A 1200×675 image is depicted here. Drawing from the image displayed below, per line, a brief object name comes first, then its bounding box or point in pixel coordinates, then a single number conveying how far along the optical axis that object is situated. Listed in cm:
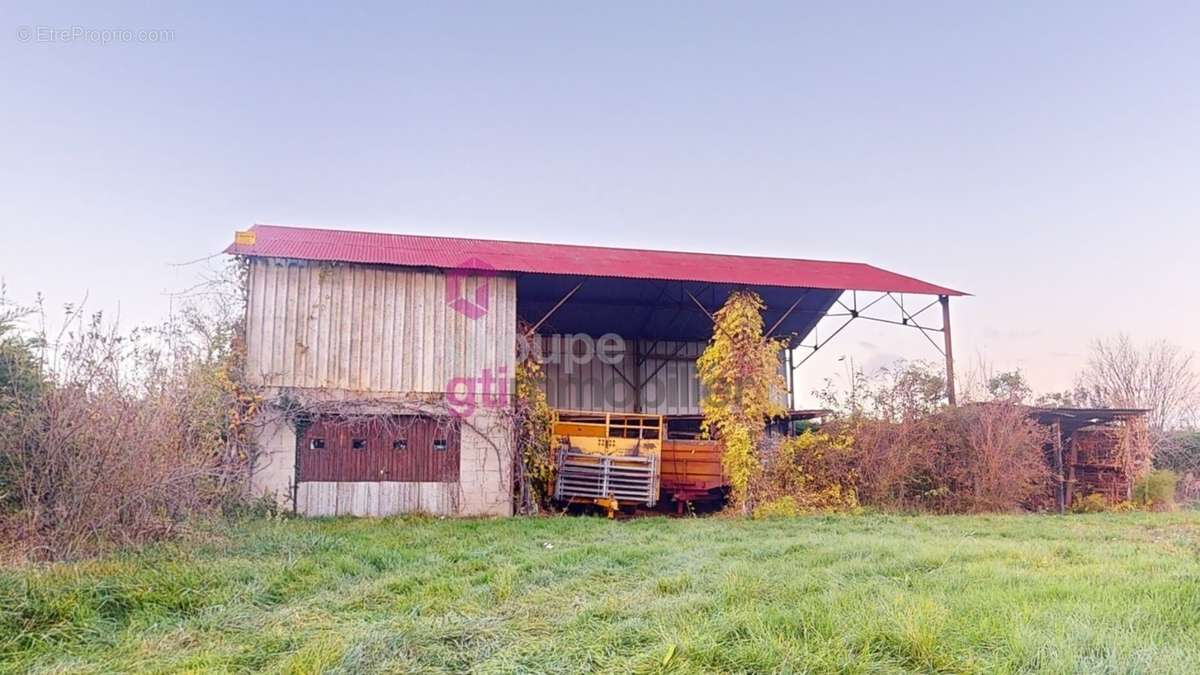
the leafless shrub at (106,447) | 593
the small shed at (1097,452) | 1409
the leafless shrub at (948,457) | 1302
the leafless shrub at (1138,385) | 2811
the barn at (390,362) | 1170
